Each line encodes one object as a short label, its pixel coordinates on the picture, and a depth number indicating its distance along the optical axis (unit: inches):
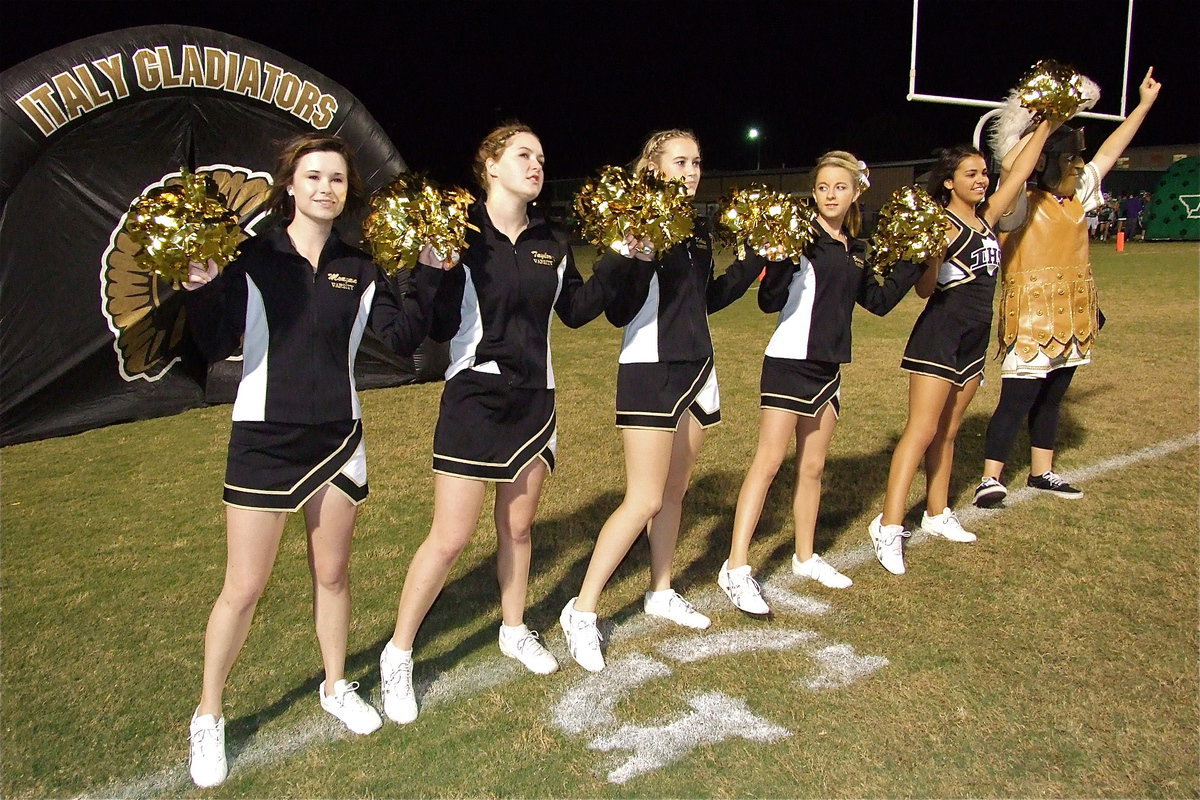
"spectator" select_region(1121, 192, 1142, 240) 1037.2
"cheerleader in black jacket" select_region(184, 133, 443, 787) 98.7
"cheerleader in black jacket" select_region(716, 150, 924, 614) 135.4
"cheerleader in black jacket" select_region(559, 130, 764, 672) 120.6
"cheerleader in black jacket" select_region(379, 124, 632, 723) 108.3
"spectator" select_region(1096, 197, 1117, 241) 1071.6
